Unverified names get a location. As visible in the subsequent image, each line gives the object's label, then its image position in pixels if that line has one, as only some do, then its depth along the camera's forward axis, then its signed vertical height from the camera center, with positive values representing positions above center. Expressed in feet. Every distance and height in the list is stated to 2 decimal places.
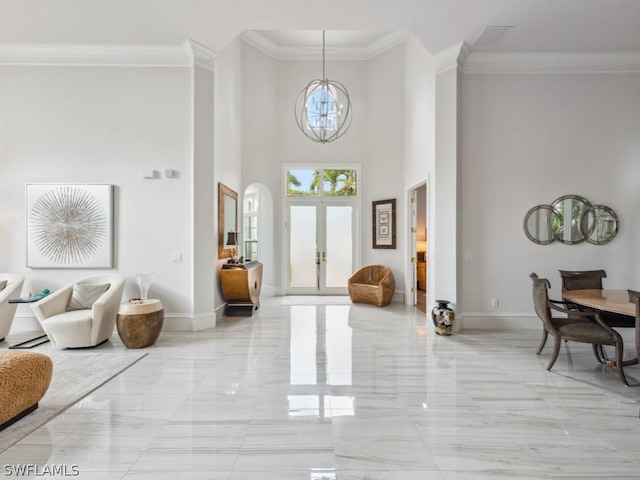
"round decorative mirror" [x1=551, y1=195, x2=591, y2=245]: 16.33 +1.20
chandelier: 18.35 +8.04
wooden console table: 18.78 -2.44
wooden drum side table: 13.50 -3.27
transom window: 26.78 +4.60
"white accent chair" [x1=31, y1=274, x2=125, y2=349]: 13.16 -3.05
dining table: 9.58 -1.92
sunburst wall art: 15.85 +0.78
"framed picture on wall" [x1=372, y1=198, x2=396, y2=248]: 24.50 +1.27
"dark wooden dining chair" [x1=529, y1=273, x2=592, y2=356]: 11.80 -2.79
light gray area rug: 8.05 -4.36
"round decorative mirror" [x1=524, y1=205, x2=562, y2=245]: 16.46 +0.80
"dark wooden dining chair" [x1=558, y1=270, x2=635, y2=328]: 14.33 -1.62
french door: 26.96 -0.34
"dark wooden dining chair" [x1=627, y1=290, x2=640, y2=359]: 8.97 -2.08
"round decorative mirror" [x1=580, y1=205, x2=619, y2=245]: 16.28 +0.79
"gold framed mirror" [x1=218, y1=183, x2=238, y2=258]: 18.65 +1.49
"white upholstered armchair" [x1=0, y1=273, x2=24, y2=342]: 14.06 -2.37
